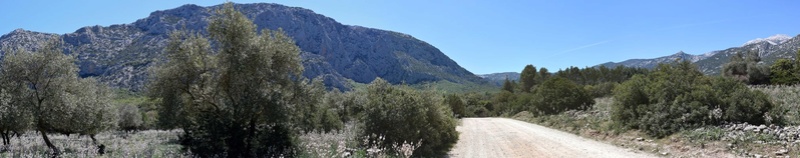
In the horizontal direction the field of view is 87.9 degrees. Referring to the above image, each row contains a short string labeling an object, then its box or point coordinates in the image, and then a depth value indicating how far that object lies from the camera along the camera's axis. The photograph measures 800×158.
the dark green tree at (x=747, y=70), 57.97
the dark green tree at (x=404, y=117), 16.30
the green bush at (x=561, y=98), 38.78
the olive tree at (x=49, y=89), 16.88
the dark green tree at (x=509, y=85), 91.84
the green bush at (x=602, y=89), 55.01
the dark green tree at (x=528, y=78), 79.69
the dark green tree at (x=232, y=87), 14.77
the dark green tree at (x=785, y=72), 47.44
